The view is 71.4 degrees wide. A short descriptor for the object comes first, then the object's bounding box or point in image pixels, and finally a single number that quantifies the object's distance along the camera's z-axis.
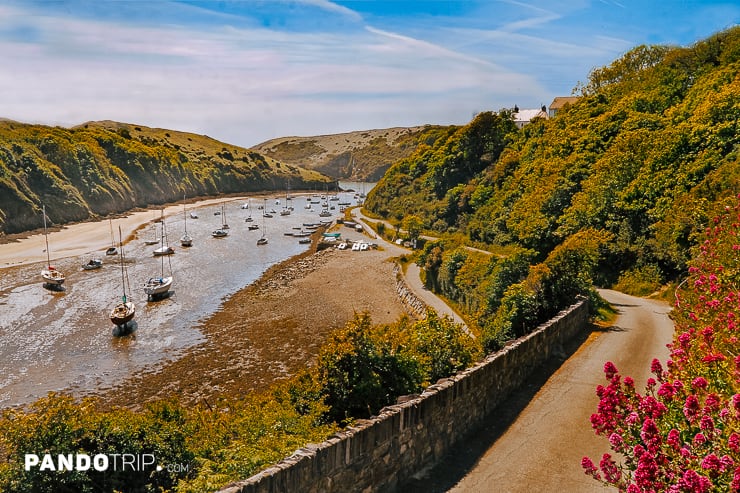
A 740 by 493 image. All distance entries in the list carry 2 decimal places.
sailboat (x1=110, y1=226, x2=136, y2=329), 34.12
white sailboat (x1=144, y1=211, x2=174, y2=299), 42.22
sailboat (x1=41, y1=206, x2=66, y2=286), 44.22
